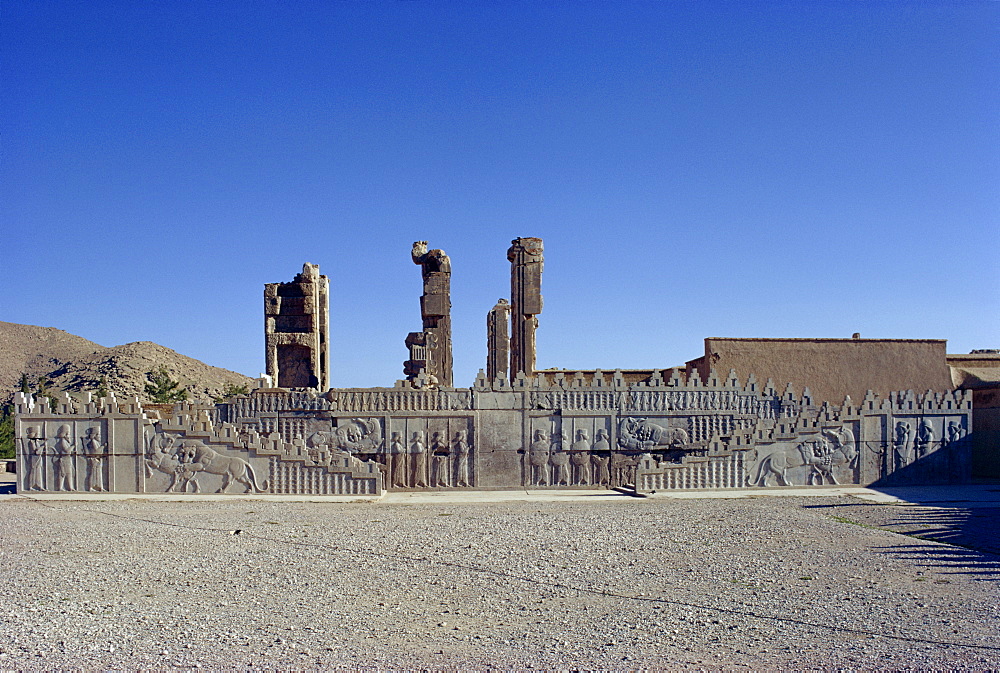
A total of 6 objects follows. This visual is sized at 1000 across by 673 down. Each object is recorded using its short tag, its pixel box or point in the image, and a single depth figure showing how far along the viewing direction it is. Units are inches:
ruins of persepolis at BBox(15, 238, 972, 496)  663.1
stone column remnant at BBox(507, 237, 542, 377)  869.2
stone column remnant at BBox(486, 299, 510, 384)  949.8
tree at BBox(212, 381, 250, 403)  1754.7
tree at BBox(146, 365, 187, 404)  1704.1
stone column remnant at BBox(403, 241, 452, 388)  893.2
